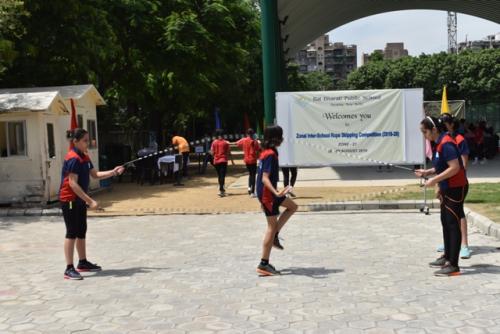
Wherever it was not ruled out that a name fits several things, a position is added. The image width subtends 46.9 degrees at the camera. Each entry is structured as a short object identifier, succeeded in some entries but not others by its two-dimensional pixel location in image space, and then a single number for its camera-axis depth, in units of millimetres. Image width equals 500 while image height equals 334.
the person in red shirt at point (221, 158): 15461
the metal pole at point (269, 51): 18312
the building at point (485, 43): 169000
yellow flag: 13214
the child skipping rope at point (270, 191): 6957
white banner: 14391
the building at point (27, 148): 14297
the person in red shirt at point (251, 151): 14562
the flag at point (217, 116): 32681
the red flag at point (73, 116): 14514
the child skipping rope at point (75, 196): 7241
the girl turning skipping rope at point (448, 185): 6777
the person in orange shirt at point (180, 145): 19016
